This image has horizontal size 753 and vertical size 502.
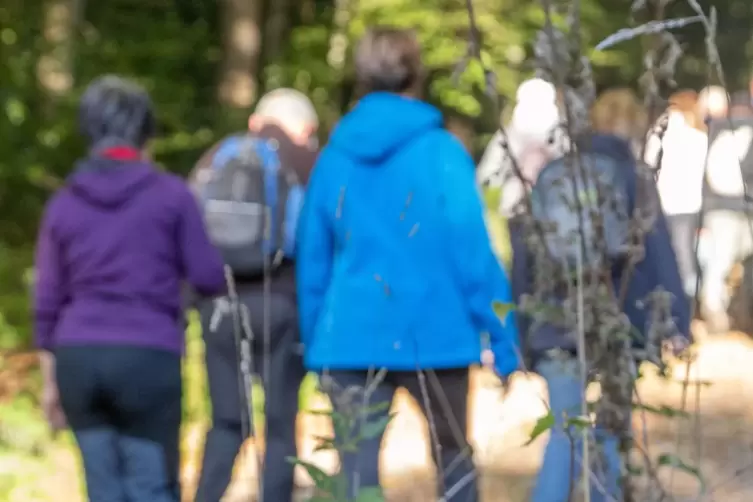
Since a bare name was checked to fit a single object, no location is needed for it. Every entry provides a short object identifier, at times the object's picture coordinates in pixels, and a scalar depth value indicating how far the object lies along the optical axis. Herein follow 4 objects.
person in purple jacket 7.75
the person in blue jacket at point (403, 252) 7.69
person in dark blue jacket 7.28
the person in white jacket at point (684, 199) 14.87
